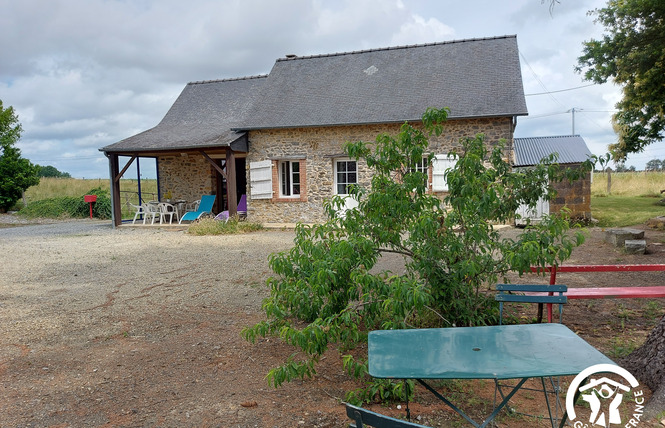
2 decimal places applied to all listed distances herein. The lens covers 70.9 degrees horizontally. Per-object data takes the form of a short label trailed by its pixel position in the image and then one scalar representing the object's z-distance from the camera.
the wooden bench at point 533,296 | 3.15
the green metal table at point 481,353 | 1.93
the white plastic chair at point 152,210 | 14.82
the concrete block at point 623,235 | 8.26
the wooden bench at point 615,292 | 3.78
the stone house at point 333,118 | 12.05
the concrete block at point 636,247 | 7.64
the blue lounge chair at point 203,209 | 14.40
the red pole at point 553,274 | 4.38
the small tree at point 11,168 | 19.80
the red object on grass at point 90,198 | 17.84
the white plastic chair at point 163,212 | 14.84
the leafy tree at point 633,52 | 9.21
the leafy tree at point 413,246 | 3.14
